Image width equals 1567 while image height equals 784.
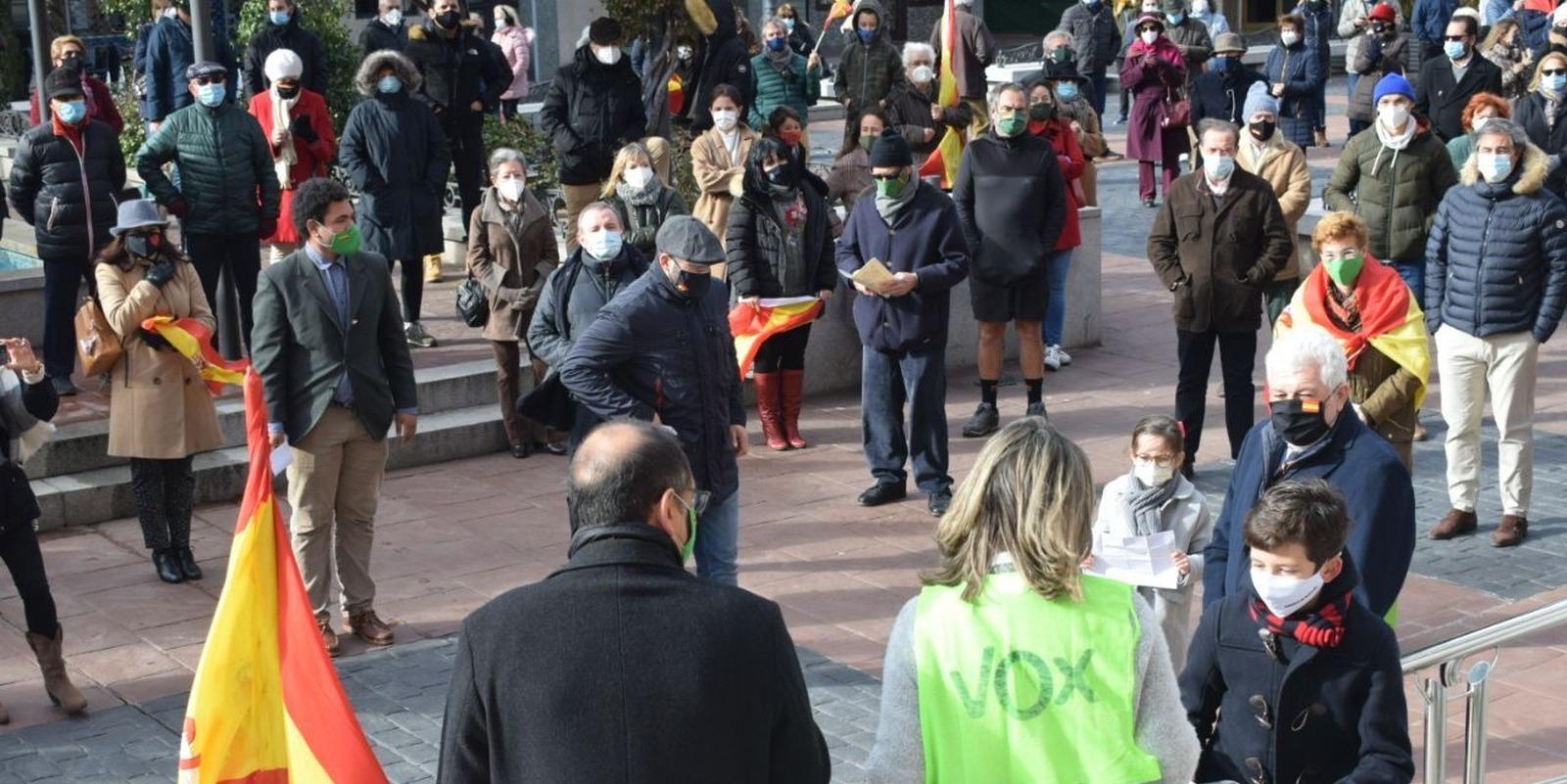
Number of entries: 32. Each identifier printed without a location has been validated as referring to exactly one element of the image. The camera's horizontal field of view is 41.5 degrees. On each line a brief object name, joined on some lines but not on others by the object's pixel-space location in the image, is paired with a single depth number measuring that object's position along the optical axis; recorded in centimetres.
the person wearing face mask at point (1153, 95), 1906
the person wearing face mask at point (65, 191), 1066
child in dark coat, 445
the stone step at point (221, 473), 974
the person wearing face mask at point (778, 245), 1062
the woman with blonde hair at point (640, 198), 1061
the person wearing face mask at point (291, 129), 1218
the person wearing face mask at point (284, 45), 1446
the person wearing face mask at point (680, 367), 748
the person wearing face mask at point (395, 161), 1177
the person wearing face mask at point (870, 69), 1614
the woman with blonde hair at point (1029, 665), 382
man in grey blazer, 783
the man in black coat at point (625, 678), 357
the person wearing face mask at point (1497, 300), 902
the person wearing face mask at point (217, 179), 1091
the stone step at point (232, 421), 1000
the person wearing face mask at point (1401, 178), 1098
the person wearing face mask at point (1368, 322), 839
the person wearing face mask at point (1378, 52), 1962
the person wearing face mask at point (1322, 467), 546
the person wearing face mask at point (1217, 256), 984
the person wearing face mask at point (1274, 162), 1132
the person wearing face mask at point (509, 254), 1066
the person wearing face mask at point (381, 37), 1453
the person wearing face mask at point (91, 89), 1148
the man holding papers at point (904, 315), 982
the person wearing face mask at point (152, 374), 859
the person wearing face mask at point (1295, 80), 2086
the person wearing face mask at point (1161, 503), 675
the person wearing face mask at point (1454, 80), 1612
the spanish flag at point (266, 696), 584
